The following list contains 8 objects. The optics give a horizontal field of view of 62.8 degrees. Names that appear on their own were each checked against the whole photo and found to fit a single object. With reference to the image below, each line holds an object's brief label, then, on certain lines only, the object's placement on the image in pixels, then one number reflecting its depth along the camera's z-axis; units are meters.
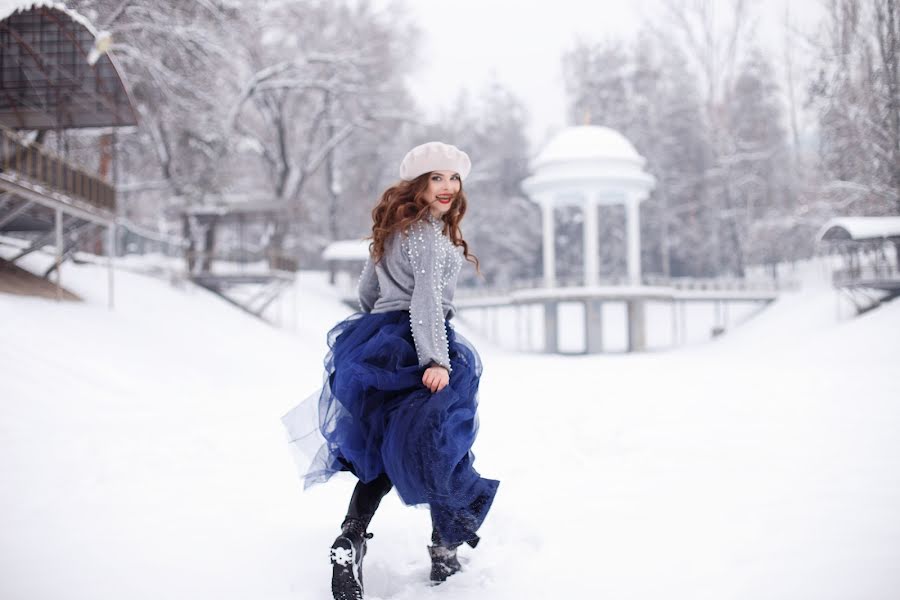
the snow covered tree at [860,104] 14.13
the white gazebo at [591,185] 26.80
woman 3.04
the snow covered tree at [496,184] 41.38
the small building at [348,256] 29.95
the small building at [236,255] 21.09
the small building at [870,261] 21.98
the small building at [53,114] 10.91
